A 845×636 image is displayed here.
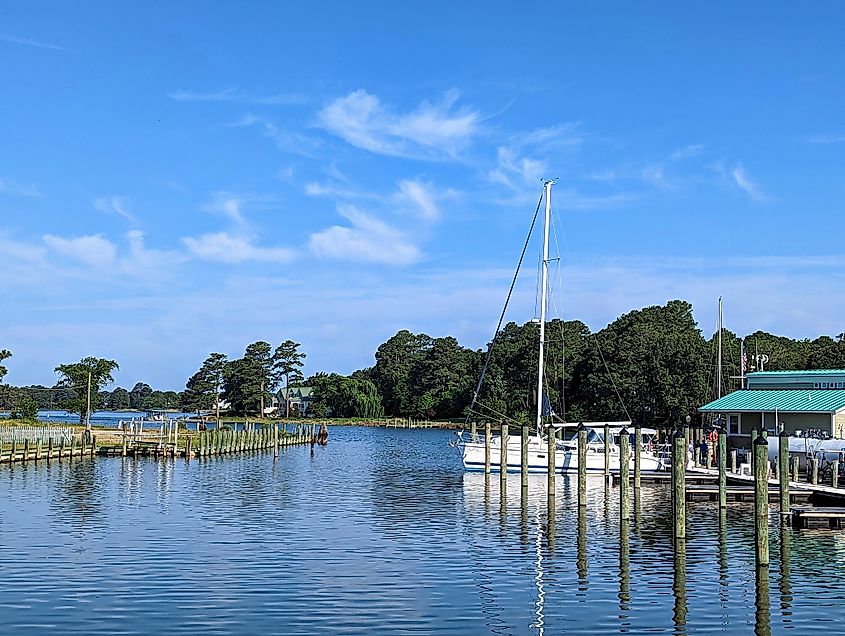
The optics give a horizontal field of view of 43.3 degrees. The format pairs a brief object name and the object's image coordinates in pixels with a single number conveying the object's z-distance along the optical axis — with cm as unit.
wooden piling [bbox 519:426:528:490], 4647
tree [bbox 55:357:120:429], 11469
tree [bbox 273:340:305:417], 19512
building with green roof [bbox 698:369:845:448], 5897
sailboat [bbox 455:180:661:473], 5328
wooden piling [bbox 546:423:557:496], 4281
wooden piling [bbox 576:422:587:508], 3925
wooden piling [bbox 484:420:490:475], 5374
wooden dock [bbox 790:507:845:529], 3306
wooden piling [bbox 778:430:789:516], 3431
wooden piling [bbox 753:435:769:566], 2602
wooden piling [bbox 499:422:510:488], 5038
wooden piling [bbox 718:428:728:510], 3475
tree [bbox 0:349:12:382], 8612
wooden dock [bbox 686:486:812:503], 4025
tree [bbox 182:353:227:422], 18962
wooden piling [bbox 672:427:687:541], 2977
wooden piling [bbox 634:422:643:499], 3808
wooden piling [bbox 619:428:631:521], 3378
